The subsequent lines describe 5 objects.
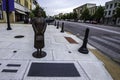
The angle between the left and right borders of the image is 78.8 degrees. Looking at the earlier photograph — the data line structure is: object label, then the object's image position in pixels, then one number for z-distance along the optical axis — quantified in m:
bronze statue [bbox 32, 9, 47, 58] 2.73
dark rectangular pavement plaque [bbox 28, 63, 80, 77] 2.25
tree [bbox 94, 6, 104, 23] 32.26
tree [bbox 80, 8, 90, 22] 40.43
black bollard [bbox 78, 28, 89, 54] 3.52
